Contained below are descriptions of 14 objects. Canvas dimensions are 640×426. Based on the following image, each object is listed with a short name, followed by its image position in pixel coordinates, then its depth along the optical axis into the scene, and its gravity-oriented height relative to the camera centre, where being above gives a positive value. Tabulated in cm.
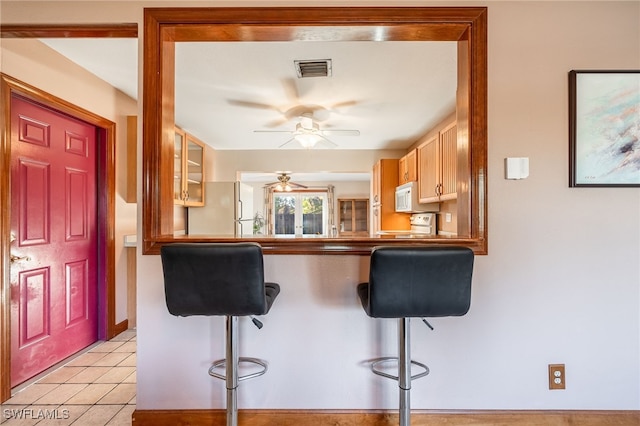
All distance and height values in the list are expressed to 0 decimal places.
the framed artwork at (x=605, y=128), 154 +43
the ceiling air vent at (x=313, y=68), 216 +106
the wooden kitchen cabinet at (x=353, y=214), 834 -2
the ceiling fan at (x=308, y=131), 304 +85
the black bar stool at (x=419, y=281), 121 -27
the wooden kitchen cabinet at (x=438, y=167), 287 +49
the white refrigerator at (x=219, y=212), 395 +2
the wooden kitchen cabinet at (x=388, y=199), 461 +22
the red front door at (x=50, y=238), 195 -17
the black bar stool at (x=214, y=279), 121 -26
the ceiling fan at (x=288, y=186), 792 +74
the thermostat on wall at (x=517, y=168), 155 +23
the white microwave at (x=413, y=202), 370 +14
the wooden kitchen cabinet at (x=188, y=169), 346 +55
